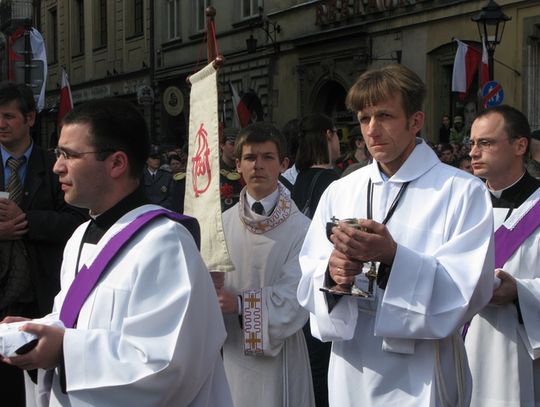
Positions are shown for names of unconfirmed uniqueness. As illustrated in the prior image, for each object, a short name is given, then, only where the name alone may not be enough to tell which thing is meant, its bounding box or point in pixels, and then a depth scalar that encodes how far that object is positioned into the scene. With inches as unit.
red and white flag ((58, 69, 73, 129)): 569.3
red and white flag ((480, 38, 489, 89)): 579.2
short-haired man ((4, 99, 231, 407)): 108.4
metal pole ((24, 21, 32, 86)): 490.9
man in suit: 183.8
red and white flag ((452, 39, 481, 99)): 633.0
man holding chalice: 134.3
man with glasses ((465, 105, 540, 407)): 169.6
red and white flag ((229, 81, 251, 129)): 535.9
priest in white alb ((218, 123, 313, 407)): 182.7
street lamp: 550.9
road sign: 536.7
